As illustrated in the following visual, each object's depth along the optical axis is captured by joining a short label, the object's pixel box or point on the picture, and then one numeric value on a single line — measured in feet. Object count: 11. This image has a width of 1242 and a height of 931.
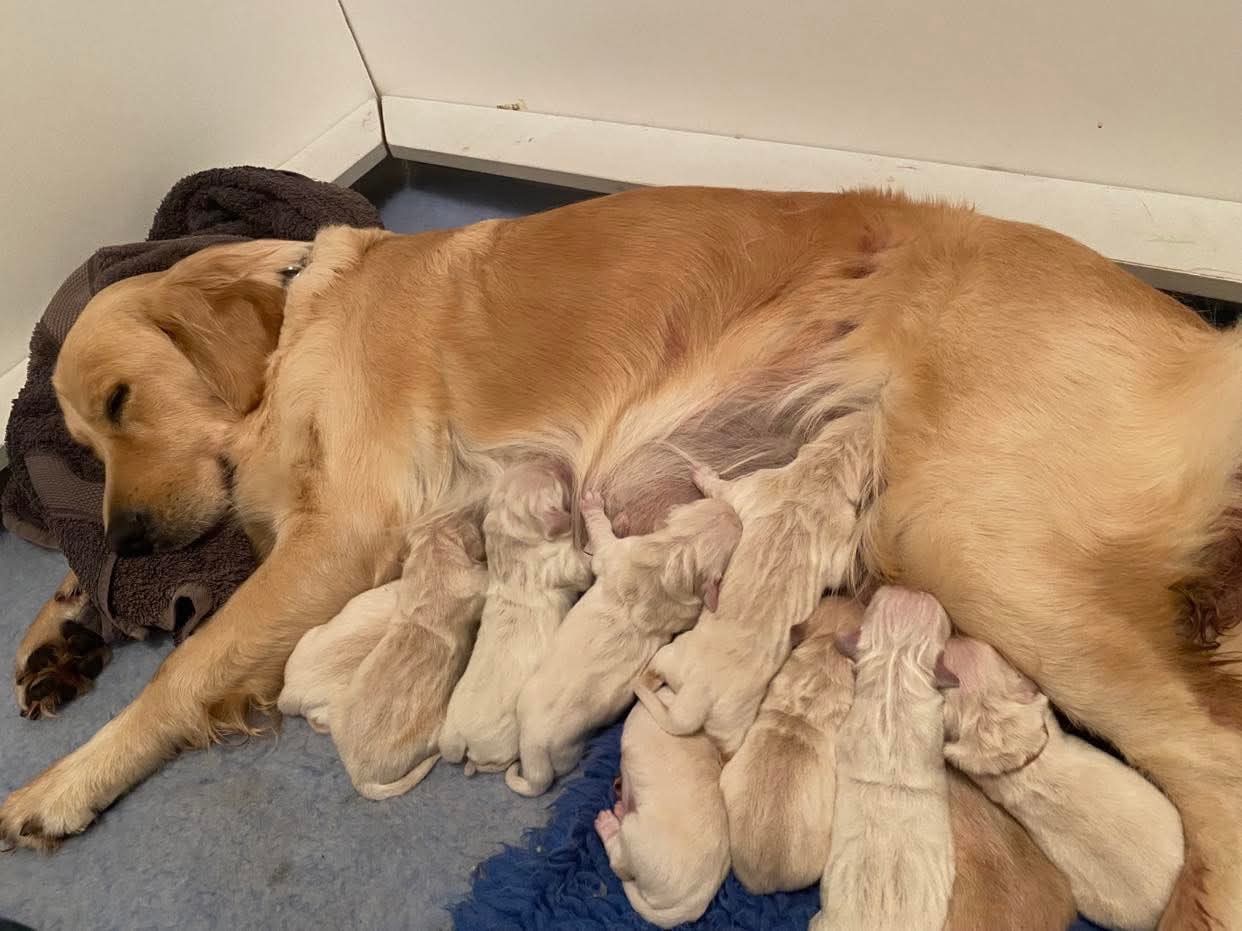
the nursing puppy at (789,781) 1.77
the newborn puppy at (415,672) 2.03
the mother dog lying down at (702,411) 1.75
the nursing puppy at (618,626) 1.97
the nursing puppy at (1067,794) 1.67
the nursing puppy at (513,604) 2.04
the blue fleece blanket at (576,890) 1.84
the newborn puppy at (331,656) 2.15
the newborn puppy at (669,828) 1.77
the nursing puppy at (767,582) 1.89
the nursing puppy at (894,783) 1.64
